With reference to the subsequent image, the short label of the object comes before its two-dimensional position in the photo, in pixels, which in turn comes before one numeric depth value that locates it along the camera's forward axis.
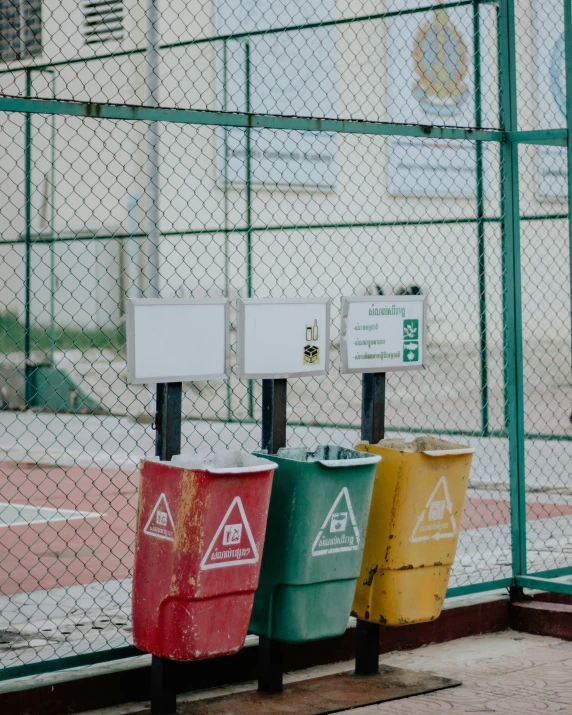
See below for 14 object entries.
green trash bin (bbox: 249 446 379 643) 9.52
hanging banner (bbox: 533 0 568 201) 34.43
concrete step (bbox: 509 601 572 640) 12.10
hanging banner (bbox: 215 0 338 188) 31.73
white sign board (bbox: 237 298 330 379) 10.03
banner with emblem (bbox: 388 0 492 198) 33.56
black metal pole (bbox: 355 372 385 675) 10.57
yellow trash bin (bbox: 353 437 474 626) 10.25
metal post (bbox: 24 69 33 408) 29.16
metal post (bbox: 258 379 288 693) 9.99
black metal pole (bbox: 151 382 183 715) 9.39
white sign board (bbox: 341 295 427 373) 10.77
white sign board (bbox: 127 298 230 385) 9.33
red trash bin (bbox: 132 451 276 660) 8.86
